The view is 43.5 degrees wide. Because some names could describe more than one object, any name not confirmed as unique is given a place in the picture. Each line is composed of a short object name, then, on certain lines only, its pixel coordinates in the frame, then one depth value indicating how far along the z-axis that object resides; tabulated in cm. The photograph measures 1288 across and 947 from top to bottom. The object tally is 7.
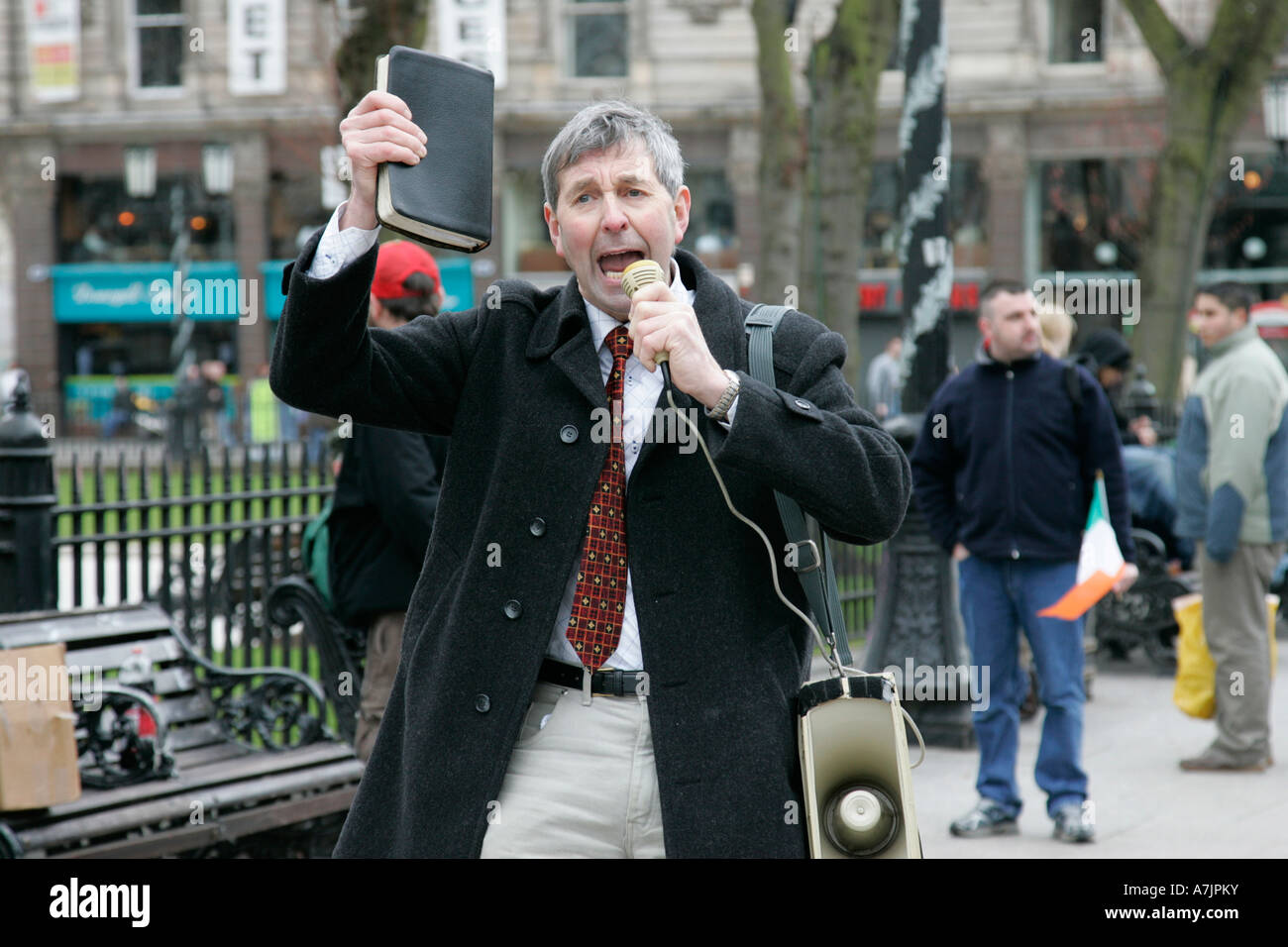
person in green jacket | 725
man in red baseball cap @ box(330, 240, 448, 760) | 463
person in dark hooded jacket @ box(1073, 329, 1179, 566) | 1020
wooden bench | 454
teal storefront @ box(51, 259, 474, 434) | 3247
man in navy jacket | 629
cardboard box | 426
